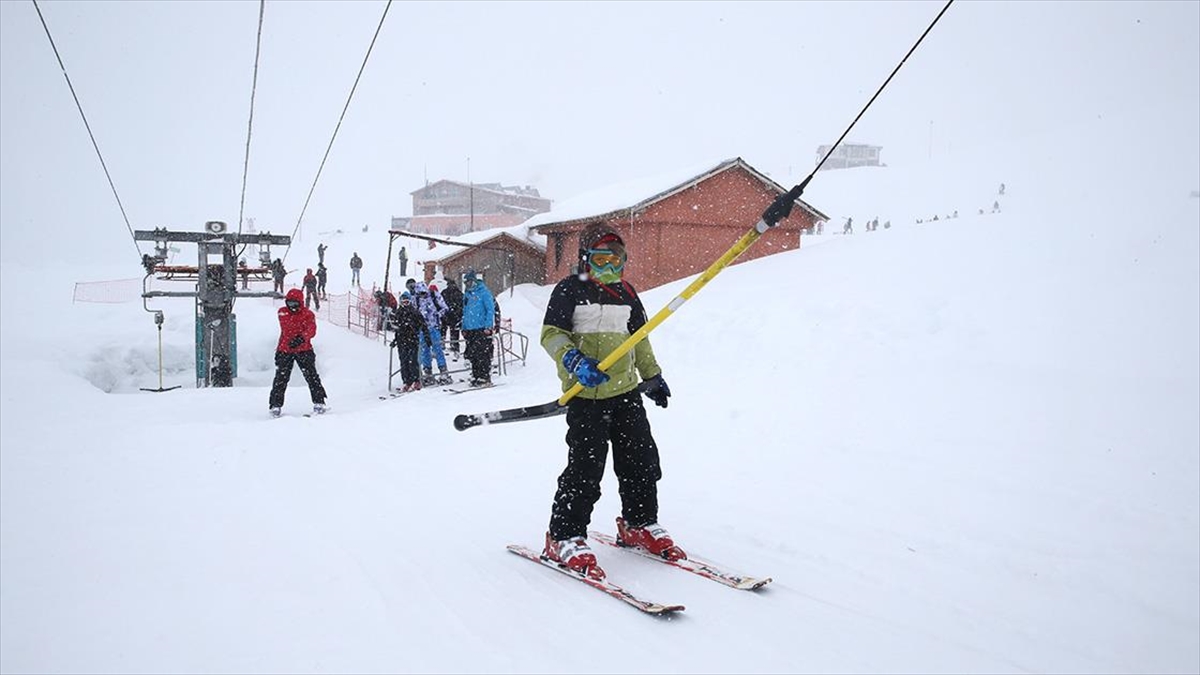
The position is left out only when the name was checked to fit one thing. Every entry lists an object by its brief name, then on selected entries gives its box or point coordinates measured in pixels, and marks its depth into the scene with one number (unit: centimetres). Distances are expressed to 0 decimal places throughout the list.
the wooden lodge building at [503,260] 2792
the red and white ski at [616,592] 286
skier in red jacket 913
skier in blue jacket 1131
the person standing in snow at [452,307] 1320
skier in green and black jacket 349
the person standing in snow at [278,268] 1427
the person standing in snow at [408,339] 1156
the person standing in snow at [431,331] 1178
